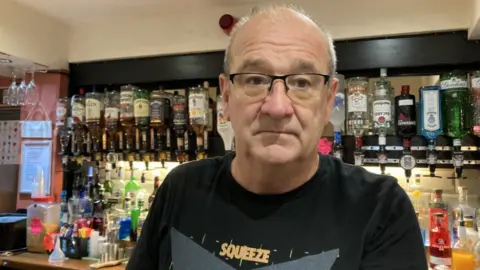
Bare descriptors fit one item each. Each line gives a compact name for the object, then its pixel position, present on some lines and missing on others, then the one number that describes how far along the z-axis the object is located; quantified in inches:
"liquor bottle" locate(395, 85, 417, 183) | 82.0
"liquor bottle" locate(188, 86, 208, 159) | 96.0
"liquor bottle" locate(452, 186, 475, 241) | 80.3
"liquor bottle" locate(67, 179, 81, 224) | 104.1
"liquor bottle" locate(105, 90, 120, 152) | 105.7
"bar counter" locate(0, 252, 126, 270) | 84.2
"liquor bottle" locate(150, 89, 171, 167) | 101.0
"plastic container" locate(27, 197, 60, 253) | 96.1
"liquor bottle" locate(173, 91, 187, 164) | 99.3
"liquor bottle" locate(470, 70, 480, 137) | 78.4
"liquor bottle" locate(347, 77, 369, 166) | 85.2
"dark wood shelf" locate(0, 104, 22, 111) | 126.9
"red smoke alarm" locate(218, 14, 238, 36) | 93.4
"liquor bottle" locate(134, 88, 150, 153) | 102.0
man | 32.2
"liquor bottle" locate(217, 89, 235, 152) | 94.2
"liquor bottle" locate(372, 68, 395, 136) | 83.6
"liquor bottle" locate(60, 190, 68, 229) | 105.2
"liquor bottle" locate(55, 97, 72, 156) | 111.9
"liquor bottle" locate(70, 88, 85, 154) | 109.4
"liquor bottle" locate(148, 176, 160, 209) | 104.4
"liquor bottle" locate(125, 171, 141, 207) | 108.7
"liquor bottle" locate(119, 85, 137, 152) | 103.0
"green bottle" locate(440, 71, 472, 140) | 80.9
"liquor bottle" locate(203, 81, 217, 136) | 99.3
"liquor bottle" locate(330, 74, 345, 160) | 87.2
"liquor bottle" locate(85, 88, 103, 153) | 107.7
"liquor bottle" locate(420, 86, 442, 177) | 80.5
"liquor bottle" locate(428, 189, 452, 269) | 71.8
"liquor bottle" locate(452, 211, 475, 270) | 70.8
